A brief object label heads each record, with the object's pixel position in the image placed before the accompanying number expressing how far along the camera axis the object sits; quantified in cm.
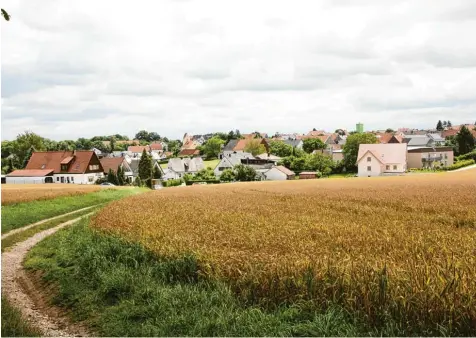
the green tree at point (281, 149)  13938
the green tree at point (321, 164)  9950
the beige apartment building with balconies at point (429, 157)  10462
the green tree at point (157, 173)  9886
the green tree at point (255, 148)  14225
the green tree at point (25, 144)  10674
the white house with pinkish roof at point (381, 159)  9456
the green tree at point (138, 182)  8300
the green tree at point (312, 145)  15142
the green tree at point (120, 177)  8838
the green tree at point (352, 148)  10212
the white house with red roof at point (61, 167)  8956
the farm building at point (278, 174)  9725
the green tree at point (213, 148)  16388
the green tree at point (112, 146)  19005
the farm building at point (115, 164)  10375
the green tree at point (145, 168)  9188
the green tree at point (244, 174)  9375
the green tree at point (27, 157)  10038
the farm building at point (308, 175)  9581
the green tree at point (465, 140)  10650
